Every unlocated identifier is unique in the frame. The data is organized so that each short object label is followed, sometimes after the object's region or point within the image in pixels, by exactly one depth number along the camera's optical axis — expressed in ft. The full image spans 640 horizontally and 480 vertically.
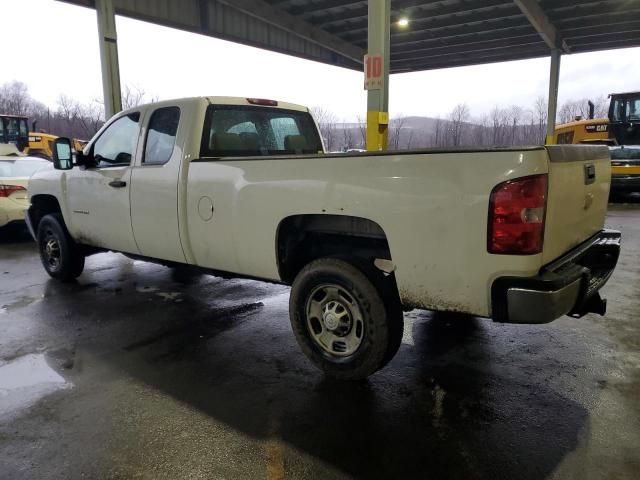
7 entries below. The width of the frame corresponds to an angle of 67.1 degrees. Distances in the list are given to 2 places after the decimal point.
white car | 27.45
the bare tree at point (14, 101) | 163.43
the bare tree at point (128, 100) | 90.91
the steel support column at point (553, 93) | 66.08
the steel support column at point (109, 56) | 39.78
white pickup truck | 8.28
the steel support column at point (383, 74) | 30.60
